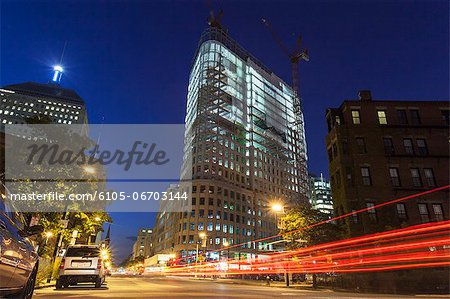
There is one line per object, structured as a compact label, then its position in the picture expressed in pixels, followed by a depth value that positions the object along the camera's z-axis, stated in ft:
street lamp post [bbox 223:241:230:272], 315.99
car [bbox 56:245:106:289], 48.26
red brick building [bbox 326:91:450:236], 102.01
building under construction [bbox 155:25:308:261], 331.36
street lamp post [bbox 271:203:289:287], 80.43
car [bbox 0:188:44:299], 14.07
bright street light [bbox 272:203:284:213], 80.33
